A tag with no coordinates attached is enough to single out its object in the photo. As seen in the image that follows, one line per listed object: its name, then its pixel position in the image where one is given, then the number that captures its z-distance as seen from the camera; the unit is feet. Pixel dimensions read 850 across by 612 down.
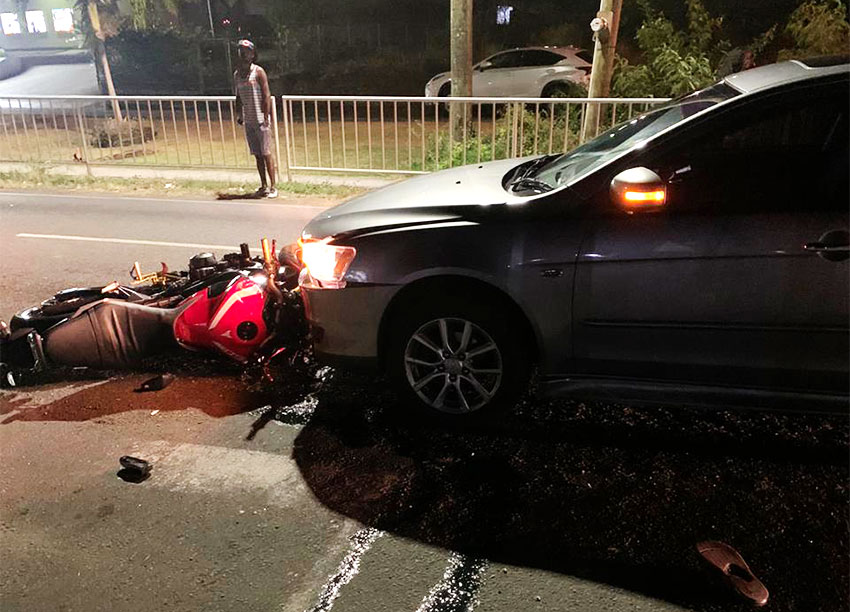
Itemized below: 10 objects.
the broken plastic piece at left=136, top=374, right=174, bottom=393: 14.08
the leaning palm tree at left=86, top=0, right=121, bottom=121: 57.25
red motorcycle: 14.10
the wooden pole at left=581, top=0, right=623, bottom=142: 29.84
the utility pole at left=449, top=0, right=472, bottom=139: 36.88
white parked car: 54.60
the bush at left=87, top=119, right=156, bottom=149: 48.62
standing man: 31.27
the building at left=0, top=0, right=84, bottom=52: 135.74
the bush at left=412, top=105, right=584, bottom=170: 31.94
